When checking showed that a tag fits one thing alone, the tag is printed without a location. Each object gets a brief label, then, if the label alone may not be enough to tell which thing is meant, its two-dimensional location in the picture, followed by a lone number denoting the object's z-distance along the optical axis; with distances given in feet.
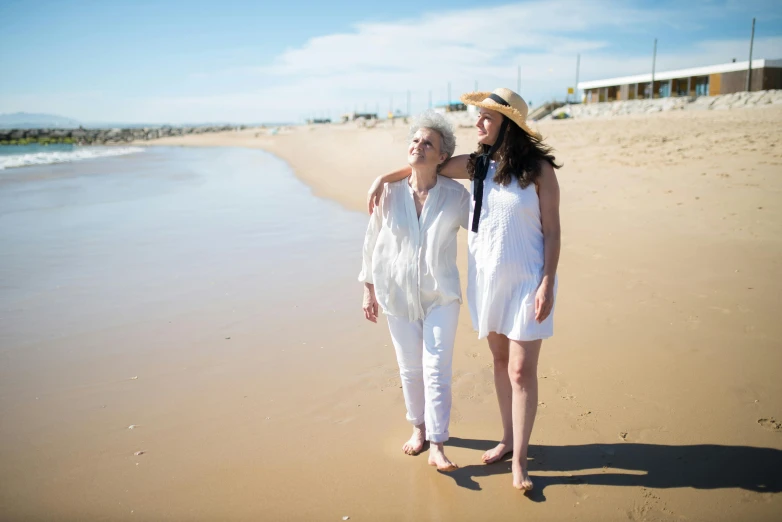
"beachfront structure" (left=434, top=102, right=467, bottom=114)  218.16
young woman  8.14
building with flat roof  112.47
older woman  9.04
